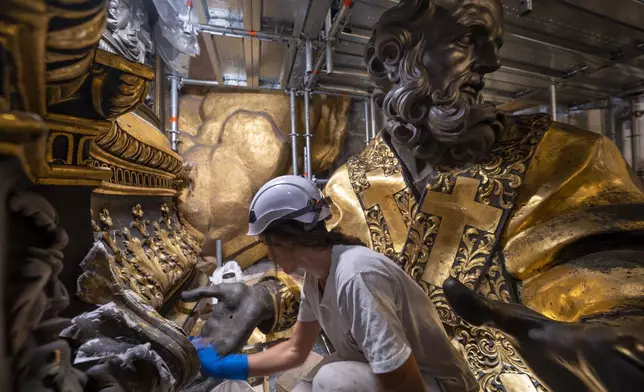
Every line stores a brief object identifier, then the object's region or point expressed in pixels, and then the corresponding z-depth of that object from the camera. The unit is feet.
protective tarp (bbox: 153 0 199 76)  5.43
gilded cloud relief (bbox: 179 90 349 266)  8.07
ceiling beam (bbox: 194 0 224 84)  5.69
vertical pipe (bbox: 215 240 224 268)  7.98
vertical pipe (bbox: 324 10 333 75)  5.67
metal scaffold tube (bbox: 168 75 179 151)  7.63
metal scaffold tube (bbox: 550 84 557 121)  7.14
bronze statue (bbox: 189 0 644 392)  2.24
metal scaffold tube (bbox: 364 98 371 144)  8.77
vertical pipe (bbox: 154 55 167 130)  6.40
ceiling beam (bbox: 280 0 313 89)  5.57
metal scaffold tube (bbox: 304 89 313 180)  8.15
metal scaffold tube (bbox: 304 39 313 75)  6.06
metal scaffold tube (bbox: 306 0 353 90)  4.97
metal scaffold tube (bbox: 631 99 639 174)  7.64
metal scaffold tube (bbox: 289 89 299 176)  8.25
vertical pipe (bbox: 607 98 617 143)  7.92
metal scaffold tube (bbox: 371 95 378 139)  8.58
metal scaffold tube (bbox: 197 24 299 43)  6.08
